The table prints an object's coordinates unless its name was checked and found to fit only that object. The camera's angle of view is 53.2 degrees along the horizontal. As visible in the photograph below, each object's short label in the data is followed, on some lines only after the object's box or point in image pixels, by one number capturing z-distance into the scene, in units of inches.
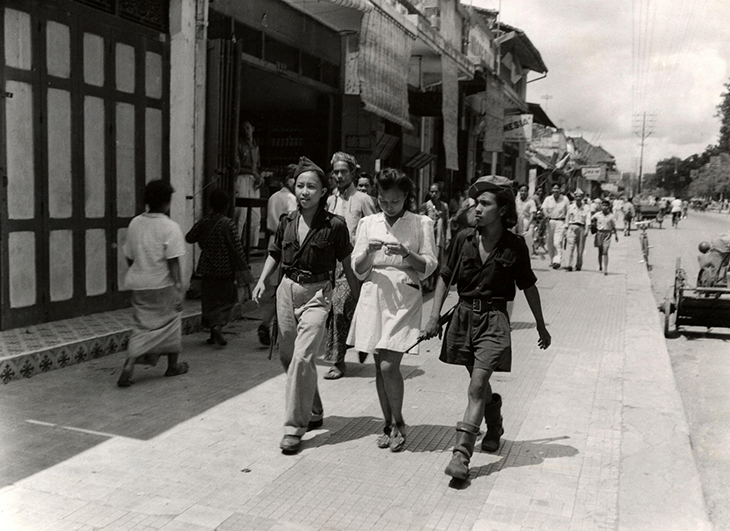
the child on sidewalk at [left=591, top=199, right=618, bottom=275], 597.0
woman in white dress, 167.8
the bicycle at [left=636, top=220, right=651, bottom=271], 678.0
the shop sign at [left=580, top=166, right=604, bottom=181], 2159.2
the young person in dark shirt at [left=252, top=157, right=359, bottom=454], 171.5
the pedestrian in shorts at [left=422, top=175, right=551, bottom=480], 158.2
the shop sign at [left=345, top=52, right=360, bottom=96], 506.0
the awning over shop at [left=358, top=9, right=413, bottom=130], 453.7
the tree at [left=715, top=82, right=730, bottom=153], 571.3
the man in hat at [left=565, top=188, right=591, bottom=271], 602.7
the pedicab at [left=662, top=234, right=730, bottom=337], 325.7
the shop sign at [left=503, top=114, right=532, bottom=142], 862.5
